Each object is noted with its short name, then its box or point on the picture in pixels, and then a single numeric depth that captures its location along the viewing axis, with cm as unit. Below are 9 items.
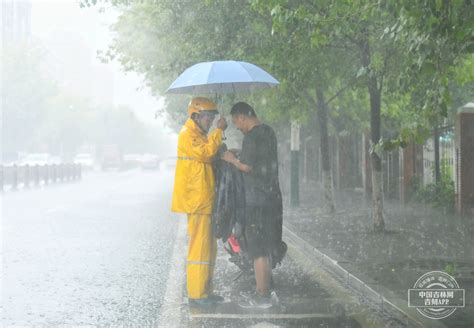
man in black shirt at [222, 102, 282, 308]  646
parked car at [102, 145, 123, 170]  6281
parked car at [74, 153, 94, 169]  6164
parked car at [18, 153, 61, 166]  5019
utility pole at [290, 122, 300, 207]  1813
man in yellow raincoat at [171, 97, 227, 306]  638
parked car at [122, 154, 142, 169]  6907
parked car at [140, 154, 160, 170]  6384
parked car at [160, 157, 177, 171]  7359
